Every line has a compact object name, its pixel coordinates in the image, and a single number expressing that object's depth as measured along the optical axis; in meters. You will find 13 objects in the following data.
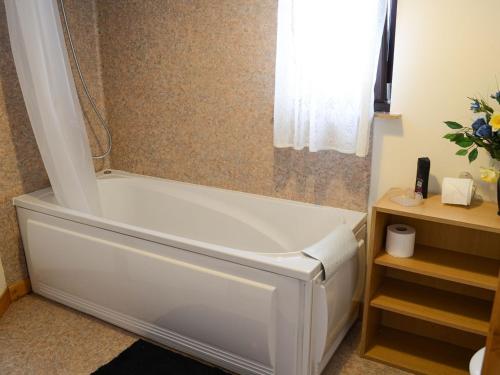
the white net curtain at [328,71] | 1.88
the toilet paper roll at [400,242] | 1.88
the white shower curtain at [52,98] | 2.15
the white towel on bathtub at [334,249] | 1.69
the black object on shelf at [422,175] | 1.88
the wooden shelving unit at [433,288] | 1.76
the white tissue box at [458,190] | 1.78
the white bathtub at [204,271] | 1.69
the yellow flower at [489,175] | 1.70
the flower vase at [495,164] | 1.82
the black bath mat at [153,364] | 1.90
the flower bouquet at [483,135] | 1.64
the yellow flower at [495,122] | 1.57
